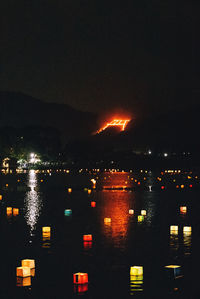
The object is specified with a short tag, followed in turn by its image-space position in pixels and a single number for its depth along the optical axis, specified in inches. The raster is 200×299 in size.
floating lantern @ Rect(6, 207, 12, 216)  964.2
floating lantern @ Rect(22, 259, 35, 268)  517.0
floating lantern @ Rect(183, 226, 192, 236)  728.1
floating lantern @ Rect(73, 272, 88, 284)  472.4
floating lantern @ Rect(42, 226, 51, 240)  715.4
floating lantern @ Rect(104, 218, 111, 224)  832.6
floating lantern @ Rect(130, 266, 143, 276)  490.6
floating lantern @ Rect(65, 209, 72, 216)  948.0
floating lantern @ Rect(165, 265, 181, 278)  491.5
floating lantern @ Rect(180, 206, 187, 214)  987.3
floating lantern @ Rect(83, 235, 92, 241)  673.6
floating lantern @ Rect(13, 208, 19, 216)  949.1
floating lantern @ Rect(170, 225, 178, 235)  733.3
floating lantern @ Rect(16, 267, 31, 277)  493.6
